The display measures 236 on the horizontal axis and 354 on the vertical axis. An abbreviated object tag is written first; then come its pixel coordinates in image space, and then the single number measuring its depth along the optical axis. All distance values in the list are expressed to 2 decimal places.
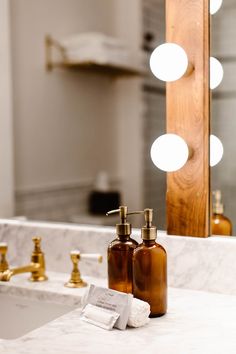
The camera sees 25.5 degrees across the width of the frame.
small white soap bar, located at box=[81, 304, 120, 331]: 0.82
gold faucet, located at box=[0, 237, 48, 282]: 1.12
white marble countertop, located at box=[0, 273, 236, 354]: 0.75
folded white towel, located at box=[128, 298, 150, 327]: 0.82
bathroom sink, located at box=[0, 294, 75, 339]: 1.05
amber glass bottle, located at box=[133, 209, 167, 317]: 0.88
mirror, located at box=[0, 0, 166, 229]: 2.05
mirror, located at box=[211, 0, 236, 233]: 1.20
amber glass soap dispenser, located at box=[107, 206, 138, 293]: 0.93
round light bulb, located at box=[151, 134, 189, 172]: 1.03
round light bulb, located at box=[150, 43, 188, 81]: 1.01
